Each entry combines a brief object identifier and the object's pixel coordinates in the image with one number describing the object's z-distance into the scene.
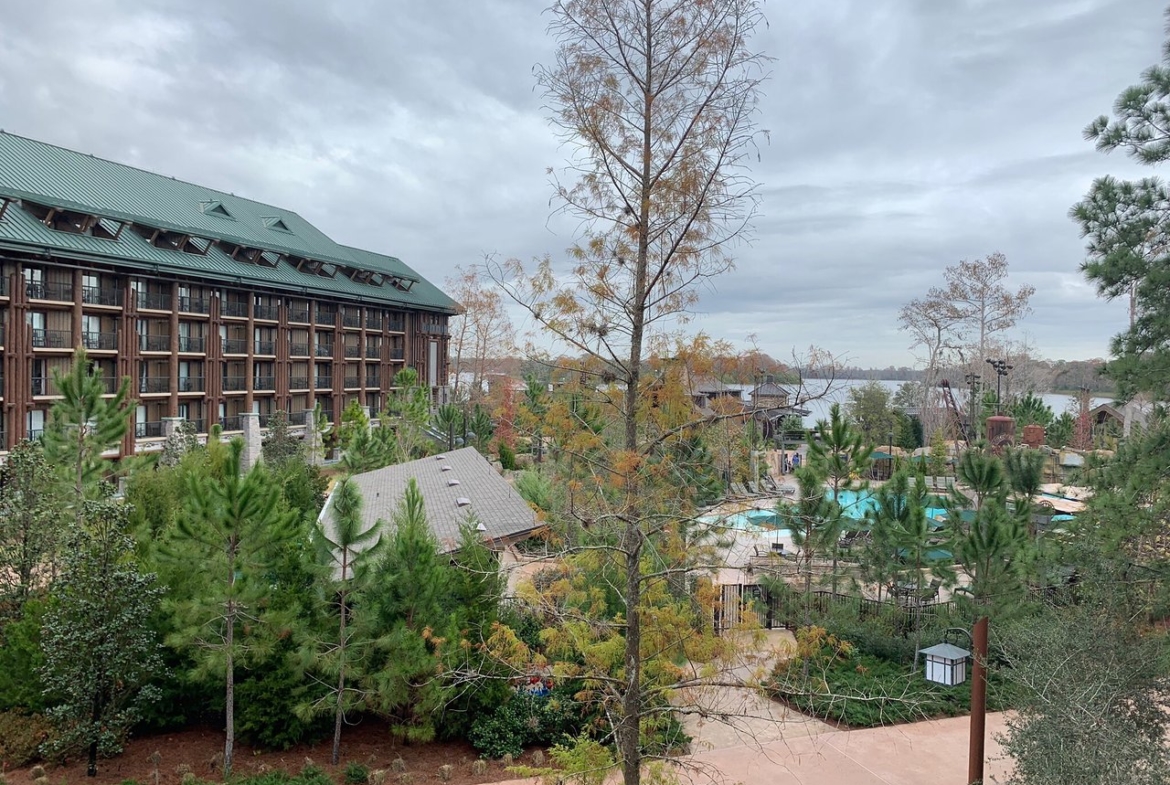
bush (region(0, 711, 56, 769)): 10.95
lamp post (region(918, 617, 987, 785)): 9.57
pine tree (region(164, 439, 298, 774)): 10.61
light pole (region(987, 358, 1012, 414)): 32.61
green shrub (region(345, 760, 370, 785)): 10.45
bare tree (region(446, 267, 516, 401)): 50.94
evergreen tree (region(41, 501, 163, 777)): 10.58
